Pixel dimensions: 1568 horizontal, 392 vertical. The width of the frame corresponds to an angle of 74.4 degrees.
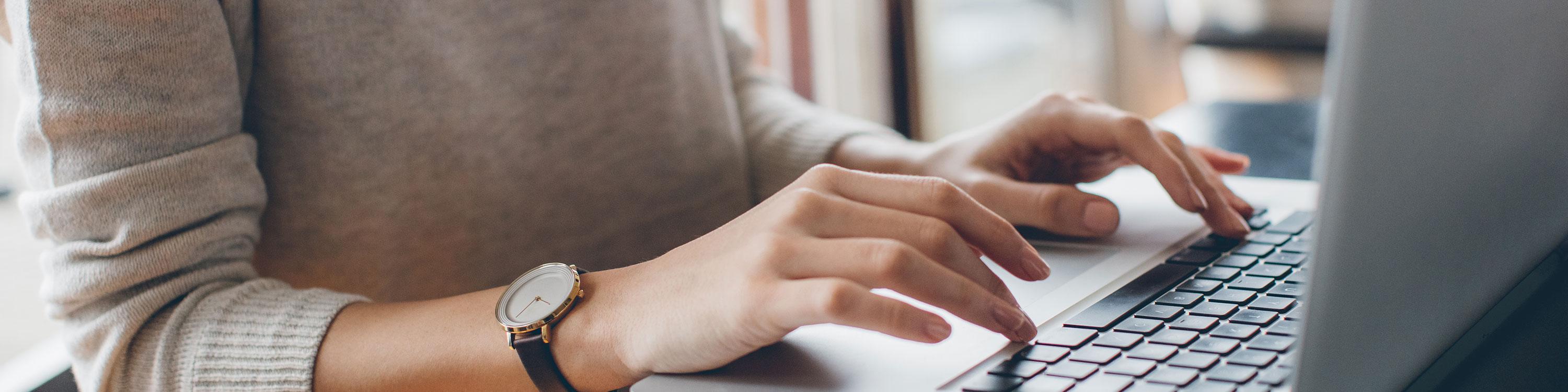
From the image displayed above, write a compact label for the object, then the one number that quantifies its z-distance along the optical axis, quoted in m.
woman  0.44
